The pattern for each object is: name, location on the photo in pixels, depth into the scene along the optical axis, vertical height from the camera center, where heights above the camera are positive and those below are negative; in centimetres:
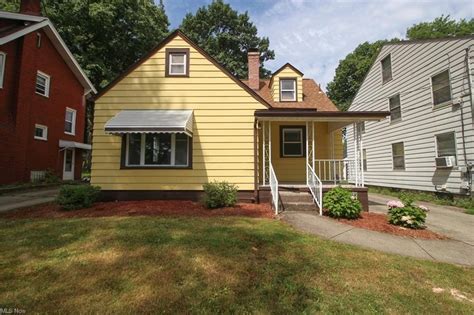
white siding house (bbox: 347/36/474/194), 1113 +299
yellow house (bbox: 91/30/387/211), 1036 +159
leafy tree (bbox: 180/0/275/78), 3716 +2063
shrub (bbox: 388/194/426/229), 709 -107
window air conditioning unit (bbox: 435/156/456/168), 1145 +63
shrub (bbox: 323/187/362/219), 775 -87
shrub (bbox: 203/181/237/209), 887 -72
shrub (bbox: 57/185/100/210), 870 -79
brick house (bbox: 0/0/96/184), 1459 +461
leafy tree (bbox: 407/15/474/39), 3067 +1844
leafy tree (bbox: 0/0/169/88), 2377 +1400
